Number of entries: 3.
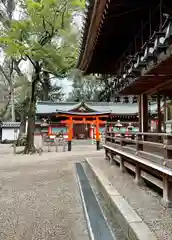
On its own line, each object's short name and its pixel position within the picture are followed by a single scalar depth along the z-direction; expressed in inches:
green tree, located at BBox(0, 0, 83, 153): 387.4
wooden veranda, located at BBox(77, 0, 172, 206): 116.7
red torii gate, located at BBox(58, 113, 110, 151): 552.4
